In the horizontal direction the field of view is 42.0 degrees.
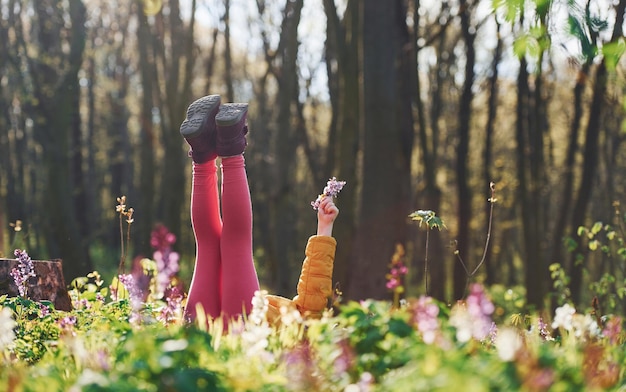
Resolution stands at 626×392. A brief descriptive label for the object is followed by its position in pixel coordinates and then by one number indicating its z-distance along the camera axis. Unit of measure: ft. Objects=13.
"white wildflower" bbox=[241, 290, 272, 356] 10.91
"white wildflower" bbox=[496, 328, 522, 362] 8.44
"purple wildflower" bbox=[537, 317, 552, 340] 16.76
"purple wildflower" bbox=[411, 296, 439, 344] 9.79
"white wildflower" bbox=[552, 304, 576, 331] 11.62
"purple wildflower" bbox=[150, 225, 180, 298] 12.74
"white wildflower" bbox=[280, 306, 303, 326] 11.81
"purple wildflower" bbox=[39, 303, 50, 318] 15.46
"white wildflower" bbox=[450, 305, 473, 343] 9.75
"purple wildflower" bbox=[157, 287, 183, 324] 15.83
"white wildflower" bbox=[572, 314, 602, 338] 12.25
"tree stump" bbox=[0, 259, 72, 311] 19.08
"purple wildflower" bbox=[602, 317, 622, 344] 13.01
